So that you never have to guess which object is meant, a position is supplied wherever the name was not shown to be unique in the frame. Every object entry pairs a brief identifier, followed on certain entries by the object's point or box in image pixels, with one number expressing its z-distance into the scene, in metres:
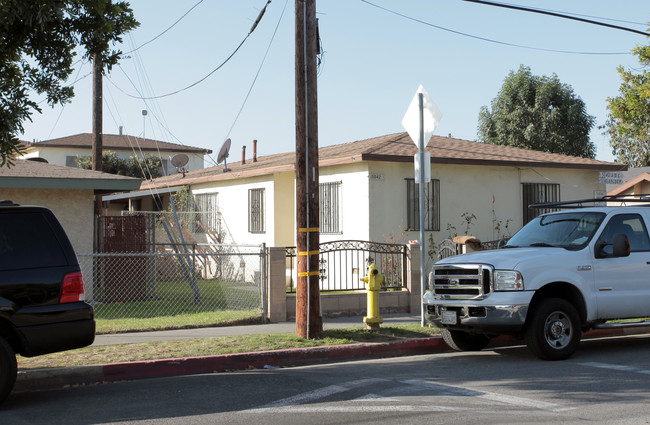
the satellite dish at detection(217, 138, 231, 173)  24.48
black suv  6.99
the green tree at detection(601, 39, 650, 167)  22.36
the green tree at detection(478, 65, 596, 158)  33.38
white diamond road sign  11.76
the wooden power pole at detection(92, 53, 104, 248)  19.64
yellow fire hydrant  11.33
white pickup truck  9.20
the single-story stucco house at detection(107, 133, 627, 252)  17.23
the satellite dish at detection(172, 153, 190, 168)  24.92
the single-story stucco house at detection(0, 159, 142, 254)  14.75
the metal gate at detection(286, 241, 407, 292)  14.63
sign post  11.66
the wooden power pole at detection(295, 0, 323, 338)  10.55
